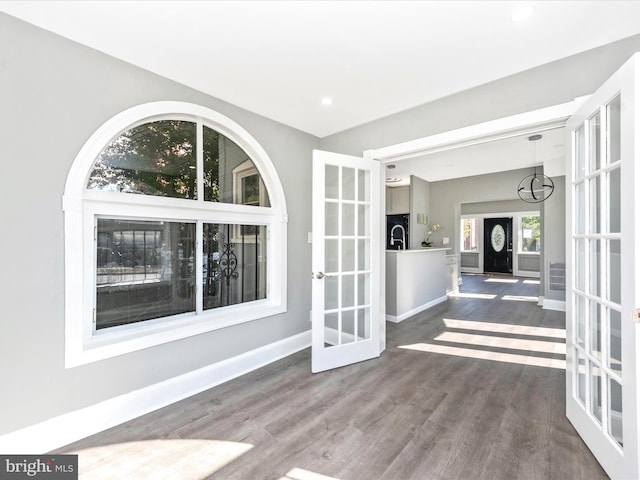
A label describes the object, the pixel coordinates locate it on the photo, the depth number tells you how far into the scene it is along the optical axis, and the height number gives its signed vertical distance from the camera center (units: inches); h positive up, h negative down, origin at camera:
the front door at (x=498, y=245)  402.3 -4.4
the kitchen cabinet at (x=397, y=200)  288.1 +41.7
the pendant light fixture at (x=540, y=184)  171.6 +46.6
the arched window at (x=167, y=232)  80.7 +3.2
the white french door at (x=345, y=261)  113.1 -7.8
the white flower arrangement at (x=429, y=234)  285.5 +7.9
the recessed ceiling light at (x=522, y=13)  65.9 +51.9
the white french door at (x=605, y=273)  55.1 -7.0
